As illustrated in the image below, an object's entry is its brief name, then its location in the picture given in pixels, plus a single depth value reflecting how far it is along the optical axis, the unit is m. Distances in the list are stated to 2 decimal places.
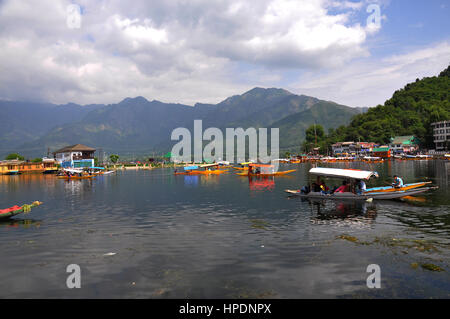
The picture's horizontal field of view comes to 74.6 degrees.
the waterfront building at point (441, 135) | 153.50
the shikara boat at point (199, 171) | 106.56
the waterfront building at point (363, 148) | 194.00
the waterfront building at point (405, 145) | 182.00
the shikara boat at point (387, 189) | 33.12
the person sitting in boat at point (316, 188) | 37.17
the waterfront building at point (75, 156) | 142.62
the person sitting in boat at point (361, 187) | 33.55
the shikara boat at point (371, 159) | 160.21
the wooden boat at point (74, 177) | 93.39
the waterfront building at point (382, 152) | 179.88
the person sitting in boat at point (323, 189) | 36.25
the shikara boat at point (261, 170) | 81.81
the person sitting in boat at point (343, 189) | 35.16
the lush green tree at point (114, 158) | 198.38
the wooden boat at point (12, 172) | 129.39
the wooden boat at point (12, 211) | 27.69
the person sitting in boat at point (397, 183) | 33.12
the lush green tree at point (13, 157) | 168.50
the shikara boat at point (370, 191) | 32.91
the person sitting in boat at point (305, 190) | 38.22
